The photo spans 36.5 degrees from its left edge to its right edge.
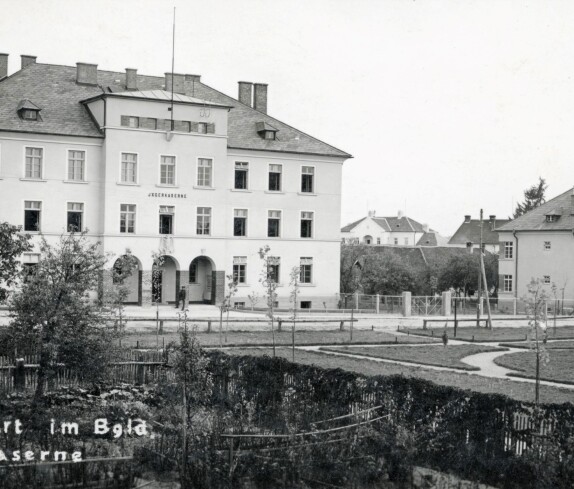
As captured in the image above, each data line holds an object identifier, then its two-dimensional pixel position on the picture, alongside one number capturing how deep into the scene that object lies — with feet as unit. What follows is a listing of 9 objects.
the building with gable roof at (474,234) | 379.16
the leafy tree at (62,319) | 65.57
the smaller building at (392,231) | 464.65
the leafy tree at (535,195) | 363.56
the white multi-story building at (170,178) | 165.99
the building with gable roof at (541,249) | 215.31
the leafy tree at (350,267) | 223.63
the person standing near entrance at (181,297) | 164.45
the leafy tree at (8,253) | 82.94
